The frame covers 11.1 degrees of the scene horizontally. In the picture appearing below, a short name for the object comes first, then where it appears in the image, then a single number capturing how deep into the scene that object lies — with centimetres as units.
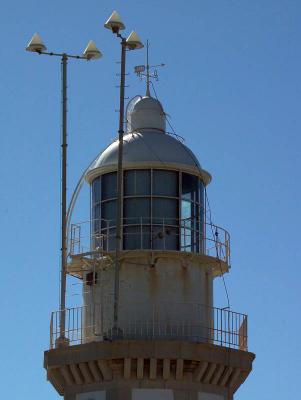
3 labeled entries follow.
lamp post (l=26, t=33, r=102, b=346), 3659
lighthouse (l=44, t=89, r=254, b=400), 3491
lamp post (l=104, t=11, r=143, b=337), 3512
